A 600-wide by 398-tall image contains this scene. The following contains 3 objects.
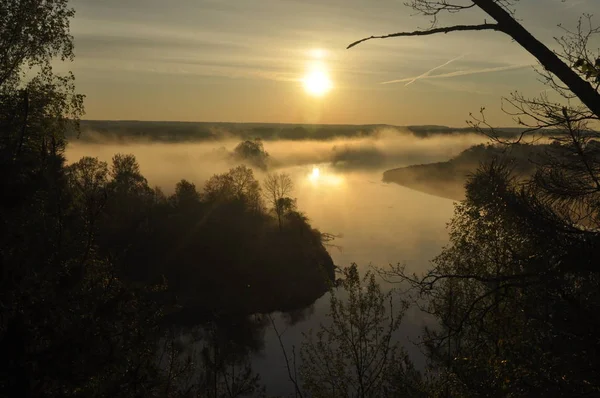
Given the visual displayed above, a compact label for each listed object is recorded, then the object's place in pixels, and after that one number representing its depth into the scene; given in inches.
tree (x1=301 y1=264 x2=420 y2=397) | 445.4
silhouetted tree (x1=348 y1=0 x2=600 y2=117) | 133.6
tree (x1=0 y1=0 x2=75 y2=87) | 376.8
